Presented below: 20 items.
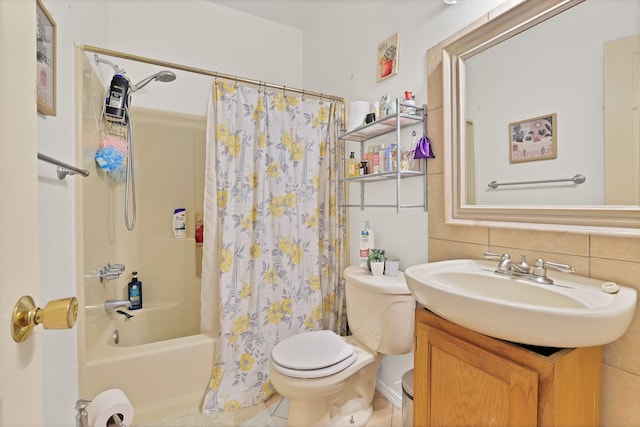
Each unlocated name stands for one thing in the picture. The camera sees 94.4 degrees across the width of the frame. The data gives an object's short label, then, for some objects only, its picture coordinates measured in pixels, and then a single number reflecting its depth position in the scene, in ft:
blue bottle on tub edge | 6.76
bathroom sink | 2.10
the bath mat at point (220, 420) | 5.08
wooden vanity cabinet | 2.35
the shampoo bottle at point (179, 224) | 7.34
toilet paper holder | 3.28
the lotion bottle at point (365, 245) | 5.59
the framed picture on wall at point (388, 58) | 5.36
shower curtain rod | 4.68
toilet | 4.28
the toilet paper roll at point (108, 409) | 3.67
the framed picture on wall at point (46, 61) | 2.85
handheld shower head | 5.82
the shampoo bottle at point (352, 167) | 5.89
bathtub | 4.72
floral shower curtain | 5.57
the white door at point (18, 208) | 1.23
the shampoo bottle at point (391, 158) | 5.06
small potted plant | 5.02
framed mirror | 2.85
